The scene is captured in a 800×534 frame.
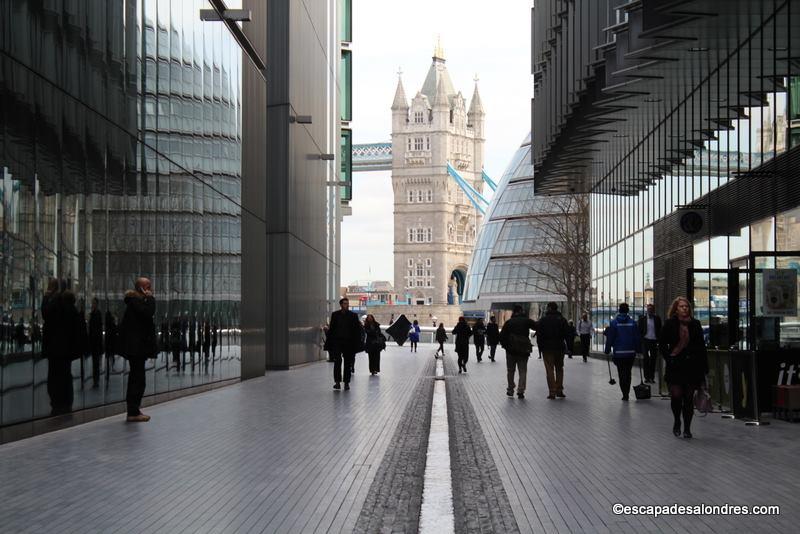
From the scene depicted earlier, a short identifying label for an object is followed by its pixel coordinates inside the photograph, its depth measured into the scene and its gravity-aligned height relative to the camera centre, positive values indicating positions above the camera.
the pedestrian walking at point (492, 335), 43.73 -1.13
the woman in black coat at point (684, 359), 13.00 -0.60
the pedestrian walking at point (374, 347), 29.39 -1.04
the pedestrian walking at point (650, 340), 22.12 -0.69
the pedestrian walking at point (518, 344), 20.05 -0.67
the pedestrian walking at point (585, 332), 41.78 -1.01
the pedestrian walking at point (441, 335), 50.09 -1.28
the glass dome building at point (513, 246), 93.62 +4.72
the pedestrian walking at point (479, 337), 43.98 -1.21
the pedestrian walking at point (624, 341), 18.91 -0.59
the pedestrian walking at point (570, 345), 43.03 -1.51
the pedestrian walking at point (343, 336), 21.61 -0.56
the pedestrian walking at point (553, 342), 19.39 -0.63
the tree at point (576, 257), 52.78 +2.18
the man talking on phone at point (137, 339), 14.56 -0.41
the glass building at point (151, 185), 12.73 +1.82
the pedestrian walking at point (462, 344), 33.19 -1.11
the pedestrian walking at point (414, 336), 60.41 -1.59
